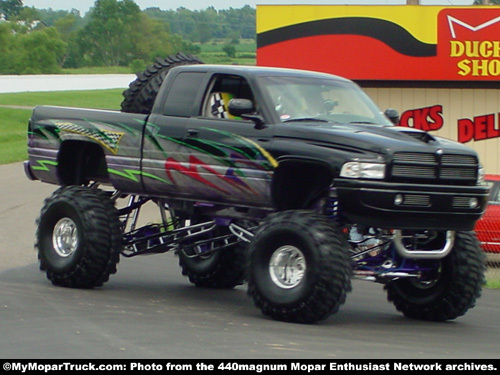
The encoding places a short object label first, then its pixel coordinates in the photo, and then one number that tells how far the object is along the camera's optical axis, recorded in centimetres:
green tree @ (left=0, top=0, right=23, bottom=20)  18600
